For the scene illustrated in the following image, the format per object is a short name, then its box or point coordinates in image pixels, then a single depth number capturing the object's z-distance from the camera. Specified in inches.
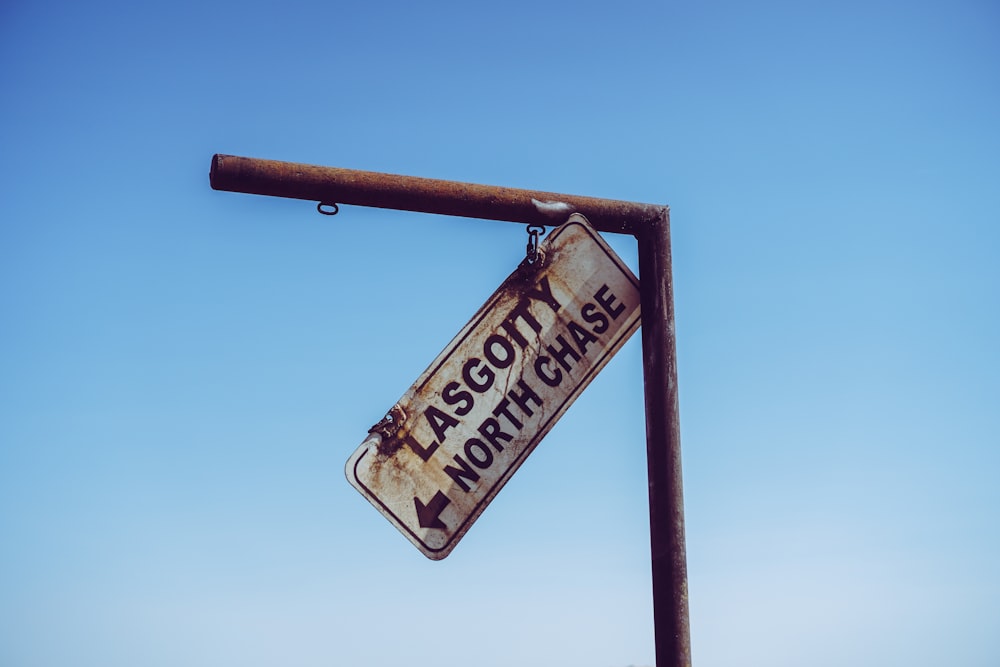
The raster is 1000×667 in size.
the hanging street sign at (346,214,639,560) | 88.2
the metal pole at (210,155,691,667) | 89.0
